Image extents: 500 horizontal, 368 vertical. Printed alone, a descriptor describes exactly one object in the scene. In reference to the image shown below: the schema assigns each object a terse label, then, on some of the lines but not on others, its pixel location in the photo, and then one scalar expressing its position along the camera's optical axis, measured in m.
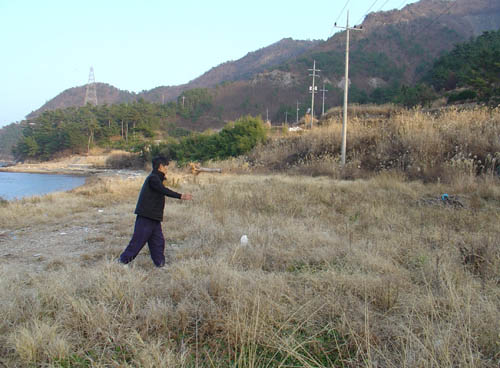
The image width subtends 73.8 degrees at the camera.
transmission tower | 160.32
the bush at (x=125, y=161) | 49.62
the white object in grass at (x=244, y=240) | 5.15
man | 4.61
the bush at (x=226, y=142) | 24.05
